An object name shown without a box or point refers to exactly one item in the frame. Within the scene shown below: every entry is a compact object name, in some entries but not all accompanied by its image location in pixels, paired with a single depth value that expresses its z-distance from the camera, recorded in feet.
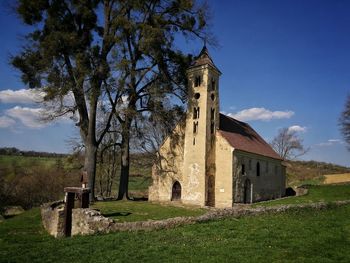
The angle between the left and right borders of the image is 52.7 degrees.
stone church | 102.63
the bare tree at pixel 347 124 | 166.61
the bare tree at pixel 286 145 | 223.71
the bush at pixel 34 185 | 114.42
